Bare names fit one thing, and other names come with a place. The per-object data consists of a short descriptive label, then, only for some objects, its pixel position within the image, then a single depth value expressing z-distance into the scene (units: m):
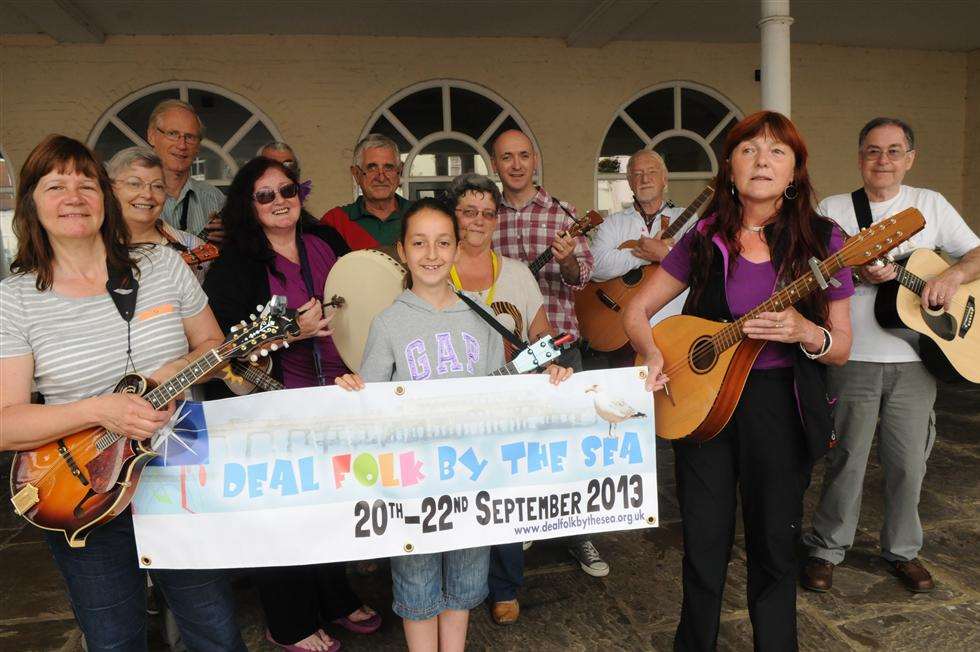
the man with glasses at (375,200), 4.01
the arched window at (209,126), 8.29
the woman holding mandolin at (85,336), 1.92
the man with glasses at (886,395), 3.28
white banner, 2.29
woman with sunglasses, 2.76
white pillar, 5.75
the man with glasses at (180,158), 3.81
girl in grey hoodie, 2.37
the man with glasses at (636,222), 4.66
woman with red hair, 2.34
